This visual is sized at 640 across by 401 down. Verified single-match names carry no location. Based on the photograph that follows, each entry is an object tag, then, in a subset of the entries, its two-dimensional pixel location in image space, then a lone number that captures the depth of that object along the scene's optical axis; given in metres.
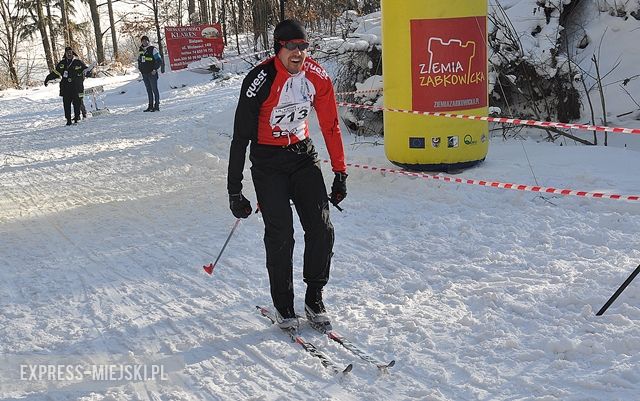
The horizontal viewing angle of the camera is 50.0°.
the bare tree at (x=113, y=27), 39.15
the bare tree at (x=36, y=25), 36.97
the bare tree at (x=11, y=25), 38.23
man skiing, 4.42
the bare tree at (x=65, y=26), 37.09
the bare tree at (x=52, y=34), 38.69
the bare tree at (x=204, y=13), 36.09
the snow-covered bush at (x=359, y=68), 11.08
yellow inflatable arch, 7.89
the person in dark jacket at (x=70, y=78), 17.09
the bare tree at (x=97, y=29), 37.06
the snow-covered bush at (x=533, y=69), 10.23
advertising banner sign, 25.42
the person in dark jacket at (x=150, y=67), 18.00
